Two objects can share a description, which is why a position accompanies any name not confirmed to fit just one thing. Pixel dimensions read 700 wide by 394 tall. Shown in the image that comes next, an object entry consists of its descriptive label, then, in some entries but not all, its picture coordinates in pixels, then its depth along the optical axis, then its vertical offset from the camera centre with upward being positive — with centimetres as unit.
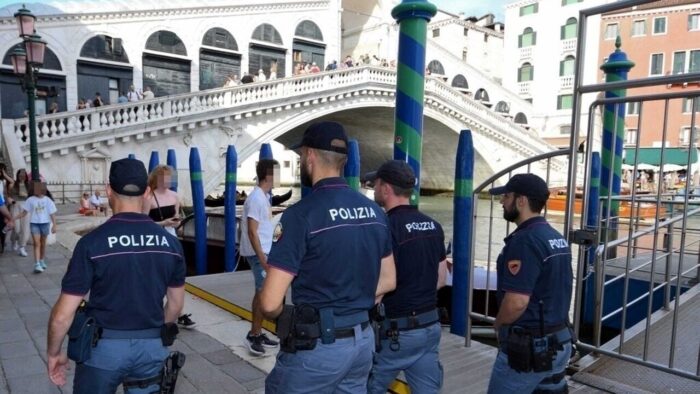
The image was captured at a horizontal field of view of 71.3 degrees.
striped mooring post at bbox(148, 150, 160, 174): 1088 +2
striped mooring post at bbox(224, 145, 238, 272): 752 -77
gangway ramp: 303 -129
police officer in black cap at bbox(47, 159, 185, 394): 206 -58
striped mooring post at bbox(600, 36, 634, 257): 590 +67
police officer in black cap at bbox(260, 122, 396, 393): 191 -44
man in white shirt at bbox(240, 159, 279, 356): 381 -56
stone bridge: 1557 +164
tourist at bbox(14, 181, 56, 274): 688 -88
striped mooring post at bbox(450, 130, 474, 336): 413 -55
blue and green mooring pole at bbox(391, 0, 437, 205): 343 +59
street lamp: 877 +181
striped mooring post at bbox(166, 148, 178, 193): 915 +4
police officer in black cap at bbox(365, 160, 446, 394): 256 -71
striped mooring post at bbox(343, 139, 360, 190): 518 -3
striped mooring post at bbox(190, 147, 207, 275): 799 -88
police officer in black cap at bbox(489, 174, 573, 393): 229 -62
